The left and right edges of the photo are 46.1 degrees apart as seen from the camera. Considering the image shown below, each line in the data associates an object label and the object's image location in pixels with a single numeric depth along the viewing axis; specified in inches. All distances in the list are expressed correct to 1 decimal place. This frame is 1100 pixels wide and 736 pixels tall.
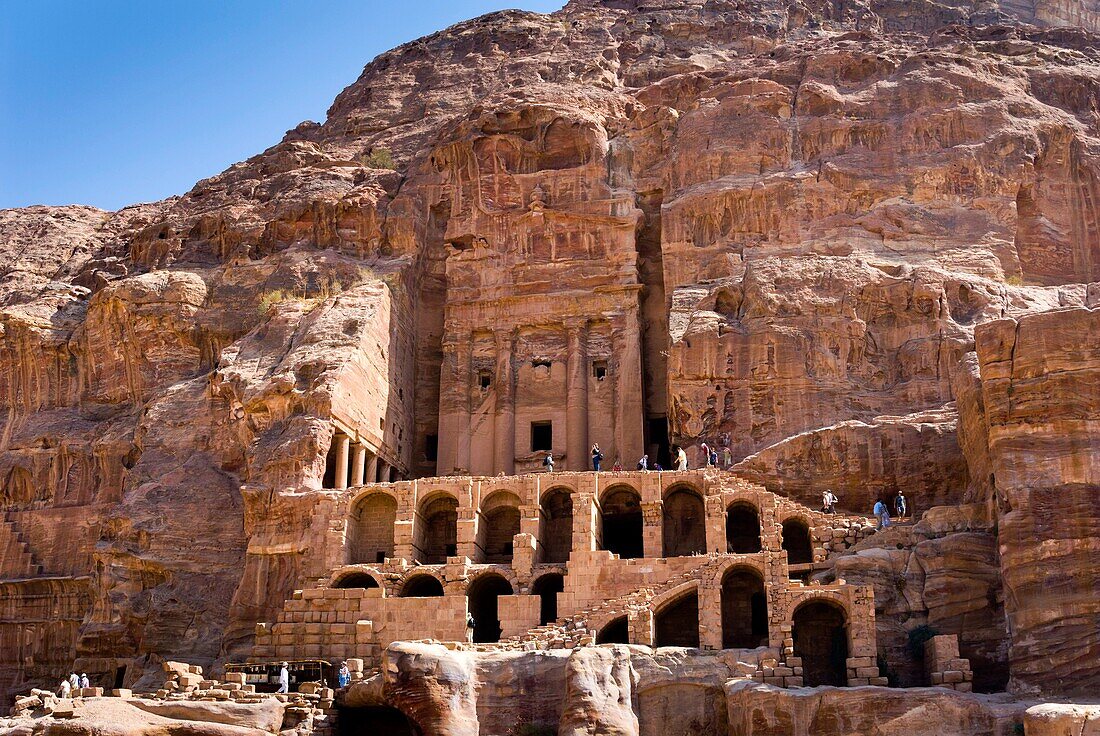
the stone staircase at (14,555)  2194.9
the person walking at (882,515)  1696.6
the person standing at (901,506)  1750.7
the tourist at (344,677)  1590.8
